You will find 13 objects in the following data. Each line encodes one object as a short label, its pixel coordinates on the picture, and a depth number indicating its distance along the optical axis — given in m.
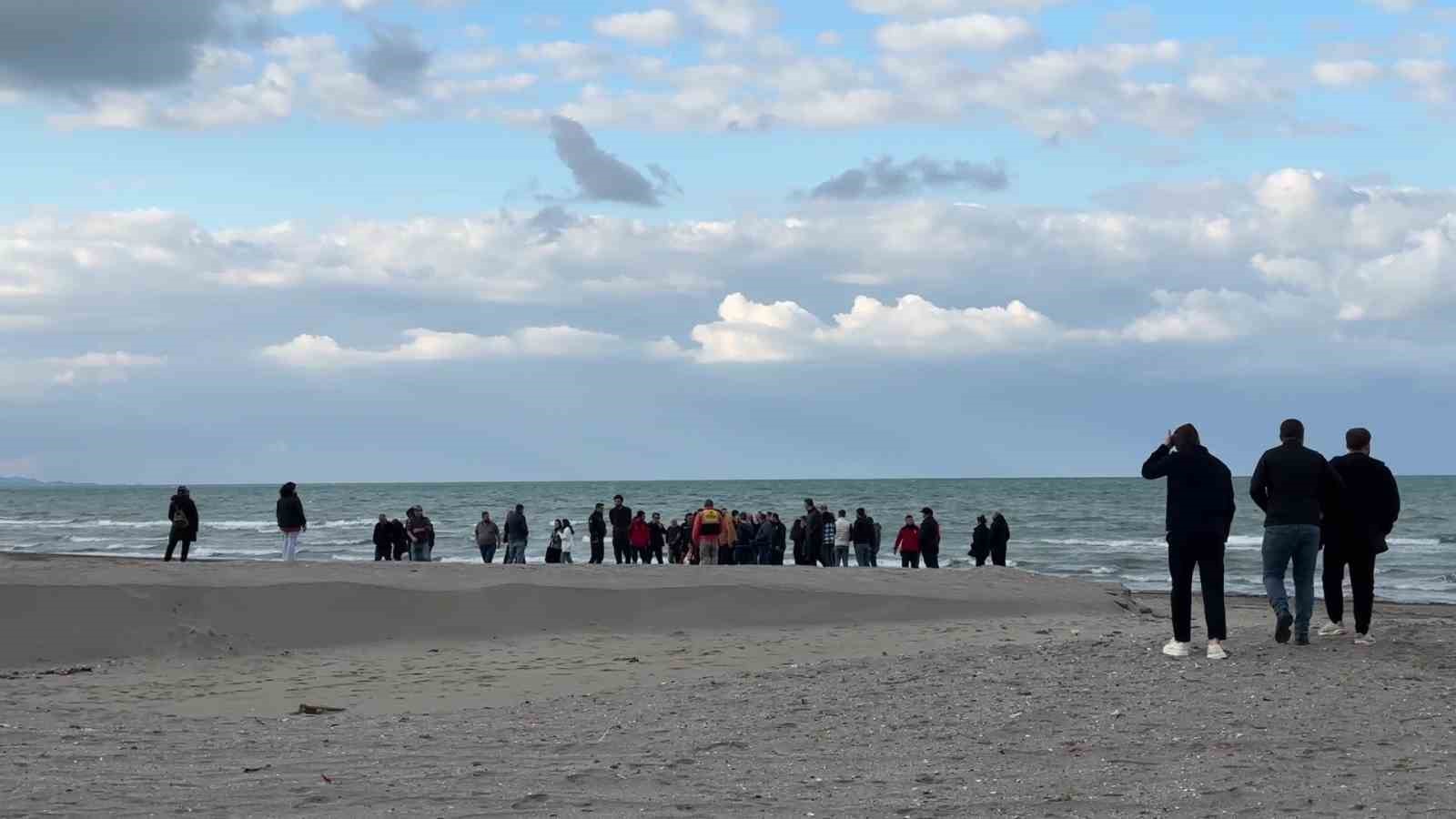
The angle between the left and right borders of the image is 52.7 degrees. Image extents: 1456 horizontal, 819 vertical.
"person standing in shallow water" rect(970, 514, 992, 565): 28.72
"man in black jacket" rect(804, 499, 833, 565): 28.28
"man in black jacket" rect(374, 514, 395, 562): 28.55
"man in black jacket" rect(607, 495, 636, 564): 29.00
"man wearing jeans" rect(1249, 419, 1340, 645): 10.95
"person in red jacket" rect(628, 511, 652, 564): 29.16
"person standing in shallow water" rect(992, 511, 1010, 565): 28.75
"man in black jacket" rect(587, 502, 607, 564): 29.44
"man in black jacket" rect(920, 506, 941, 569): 28.41
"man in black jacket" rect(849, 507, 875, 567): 28.48
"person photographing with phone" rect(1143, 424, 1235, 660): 10.50
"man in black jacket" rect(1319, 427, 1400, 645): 11.42
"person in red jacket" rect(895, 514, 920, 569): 28.48
